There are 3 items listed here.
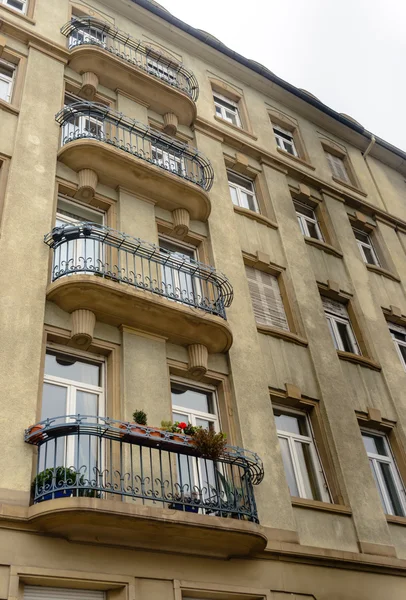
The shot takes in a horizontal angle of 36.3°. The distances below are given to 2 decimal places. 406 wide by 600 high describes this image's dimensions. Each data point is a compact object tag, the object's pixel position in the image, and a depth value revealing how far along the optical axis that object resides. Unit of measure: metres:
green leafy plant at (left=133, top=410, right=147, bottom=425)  9.73
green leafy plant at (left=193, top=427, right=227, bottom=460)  9.59
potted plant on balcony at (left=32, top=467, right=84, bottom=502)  8.24
